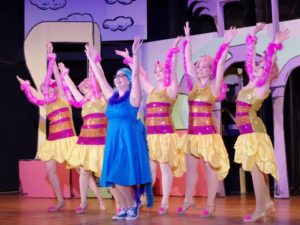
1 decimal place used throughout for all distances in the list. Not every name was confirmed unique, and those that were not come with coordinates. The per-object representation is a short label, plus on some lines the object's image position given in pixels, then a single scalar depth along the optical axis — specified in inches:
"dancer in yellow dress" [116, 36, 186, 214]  214.5
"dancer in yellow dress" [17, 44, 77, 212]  234.5
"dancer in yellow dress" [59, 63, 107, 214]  220.8
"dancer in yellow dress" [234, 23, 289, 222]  176.2
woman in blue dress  182.4
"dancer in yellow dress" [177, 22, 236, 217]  197.9
